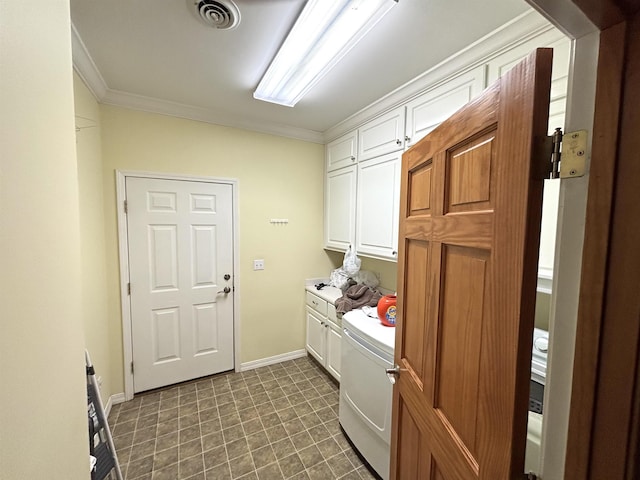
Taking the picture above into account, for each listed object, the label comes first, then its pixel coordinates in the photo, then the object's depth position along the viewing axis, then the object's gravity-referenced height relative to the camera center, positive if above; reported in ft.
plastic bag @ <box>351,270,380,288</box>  8.50 -1.81
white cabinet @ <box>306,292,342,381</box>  7.82 -3.66
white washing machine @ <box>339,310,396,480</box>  4.84 -3.36
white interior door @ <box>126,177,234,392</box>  7.47 -1.77
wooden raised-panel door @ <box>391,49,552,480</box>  1.80 -0.51
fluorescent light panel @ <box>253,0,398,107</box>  3.78 +3.26
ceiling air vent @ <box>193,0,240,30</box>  3.92 +3.35
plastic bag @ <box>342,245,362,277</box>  8.16 -1.23
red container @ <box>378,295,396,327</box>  5.60 -1.91
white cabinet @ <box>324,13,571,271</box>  3.85 +2.30
